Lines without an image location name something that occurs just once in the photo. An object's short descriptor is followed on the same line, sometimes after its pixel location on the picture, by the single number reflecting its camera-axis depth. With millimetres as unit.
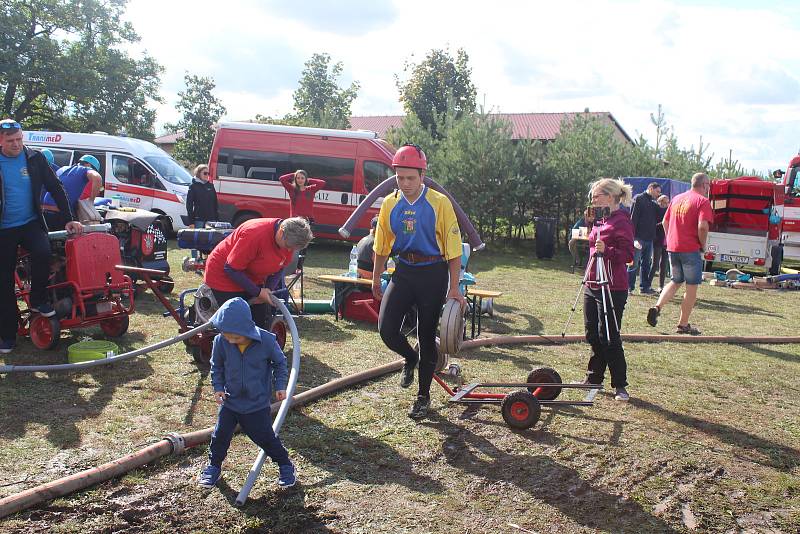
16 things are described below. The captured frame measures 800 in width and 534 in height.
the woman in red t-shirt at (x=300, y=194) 10711
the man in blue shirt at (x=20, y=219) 6488
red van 17219
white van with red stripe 17484
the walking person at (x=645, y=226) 12508
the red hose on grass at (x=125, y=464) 3555
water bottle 9754
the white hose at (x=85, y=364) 5414
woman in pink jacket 5969
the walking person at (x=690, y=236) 9109
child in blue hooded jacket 3994
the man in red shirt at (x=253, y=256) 5250
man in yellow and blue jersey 5137
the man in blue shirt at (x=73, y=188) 7839
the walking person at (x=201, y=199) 12914
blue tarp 20875
